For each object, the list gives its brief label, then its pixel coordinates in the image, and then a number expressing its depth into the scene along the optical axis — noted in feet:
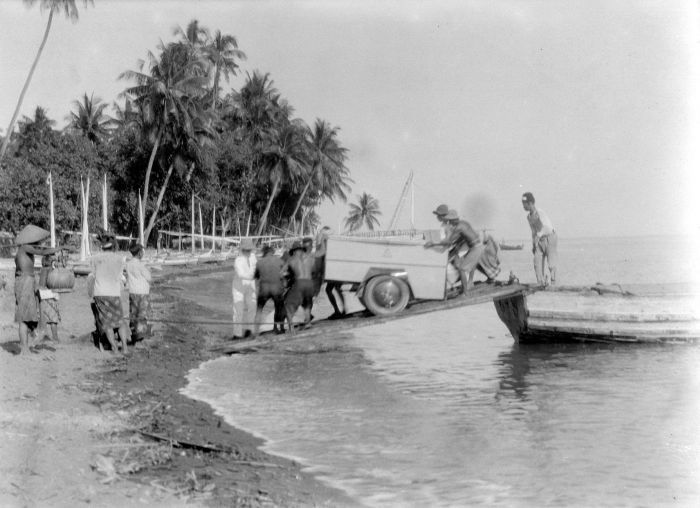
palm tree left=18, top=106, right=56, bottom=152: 189.47
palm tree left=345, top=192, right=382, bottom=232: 313.12
